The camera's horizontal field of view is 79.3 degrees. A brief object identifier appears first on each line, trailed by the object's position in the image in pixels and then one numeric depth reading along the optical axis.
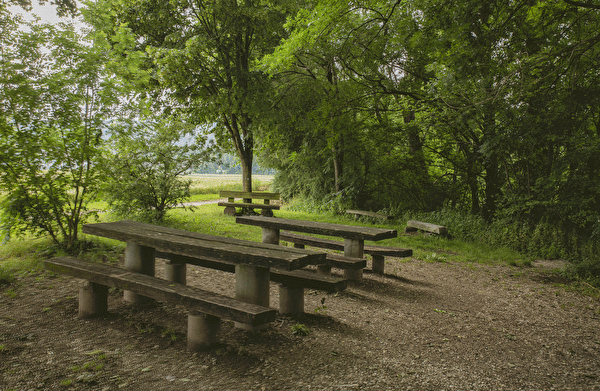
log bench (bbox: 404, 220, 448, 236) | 8.77
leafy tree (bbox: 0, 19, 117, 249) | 5.04
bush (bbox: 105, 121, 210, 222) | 8.15
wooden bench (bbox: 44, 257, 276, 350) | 2.57
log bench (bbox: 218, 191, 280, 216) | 12.28
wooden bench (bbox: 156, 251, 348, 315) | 3.37
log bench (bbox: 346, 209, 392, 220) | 10.96
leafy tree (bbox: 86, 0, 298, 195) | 11.09
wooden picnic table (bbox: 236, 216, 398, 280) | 4.53
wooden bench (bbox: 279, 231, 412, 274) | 5.11
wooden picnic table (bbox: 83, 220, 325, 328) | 2.84
